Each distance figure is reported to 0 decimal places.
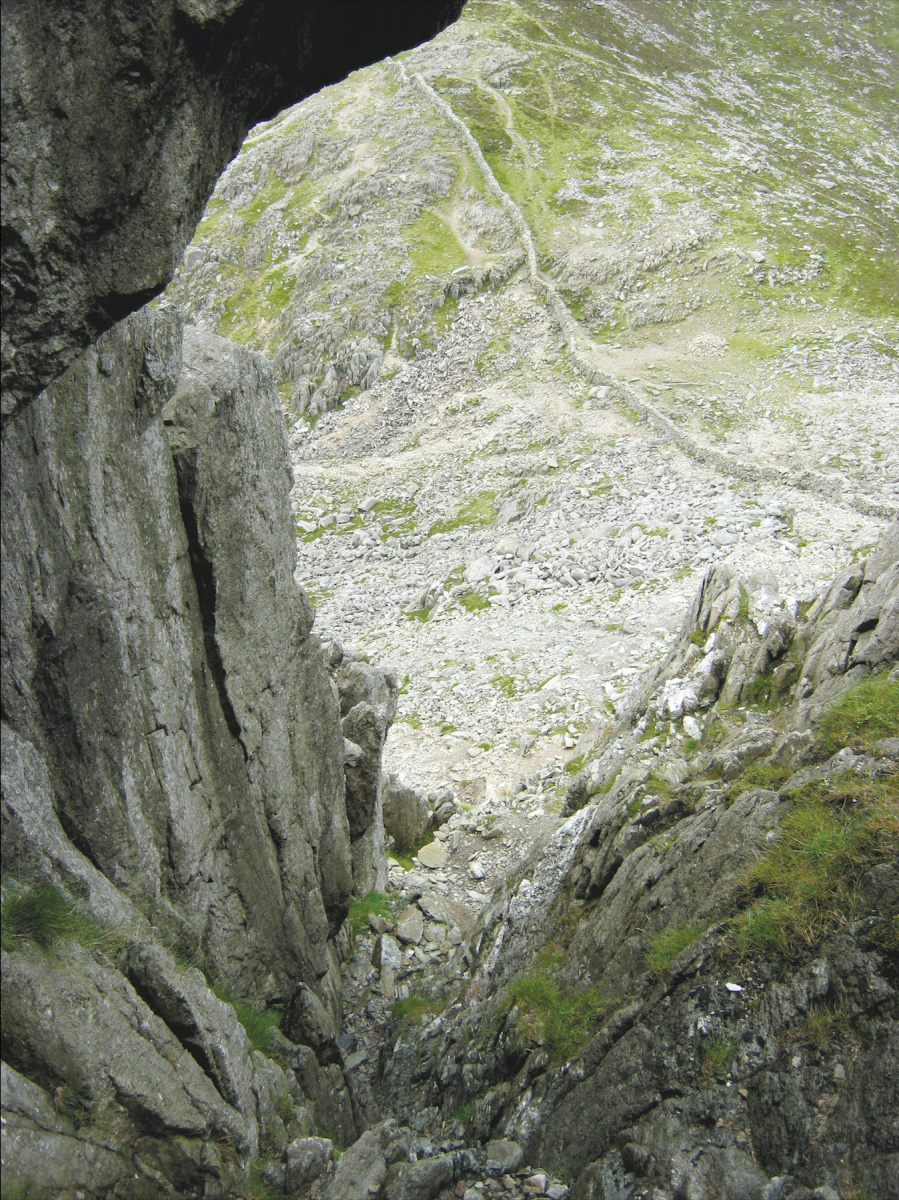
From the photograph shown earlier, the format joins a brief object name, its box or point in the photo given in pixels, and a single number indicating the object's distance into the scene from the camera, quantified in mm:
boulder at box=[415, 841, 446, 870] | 22938
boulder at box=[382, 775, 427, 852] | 23172
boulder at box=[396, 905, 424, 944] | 19000
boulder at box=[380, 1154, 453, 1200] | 9234
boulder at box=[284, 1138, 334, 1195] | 9203
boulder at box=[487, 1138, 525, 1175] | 9773
